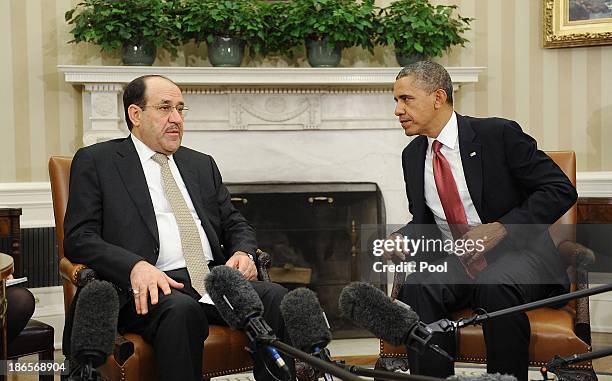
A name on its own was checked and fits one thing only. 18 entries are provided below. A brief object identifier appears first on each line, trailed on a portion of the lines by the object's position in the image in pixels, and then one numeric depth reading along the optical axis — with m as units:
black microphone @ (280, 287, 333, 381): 1.43
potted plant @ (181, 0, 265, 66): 4.64
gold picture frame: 5.07
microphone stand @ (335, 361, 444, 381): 1.05
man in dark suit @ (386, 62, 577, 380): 2.93
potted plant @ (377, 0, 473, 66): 4.79
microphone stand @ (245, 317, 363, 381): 1.13
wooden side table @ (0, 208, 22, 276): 3.97
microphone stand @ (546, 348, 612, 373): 1.59
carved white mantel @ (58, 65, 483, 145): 4.68
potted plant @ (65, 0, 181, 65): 4.55
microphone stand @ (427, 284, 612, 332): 1.46
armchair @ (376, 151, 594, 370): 2.82
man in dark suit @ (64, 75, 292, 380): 2.64
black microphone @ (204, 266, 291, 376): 1.38
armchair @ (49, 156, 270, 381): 2.63
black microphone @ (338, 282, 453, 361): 1.40
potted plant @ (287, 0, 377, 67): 4.70
